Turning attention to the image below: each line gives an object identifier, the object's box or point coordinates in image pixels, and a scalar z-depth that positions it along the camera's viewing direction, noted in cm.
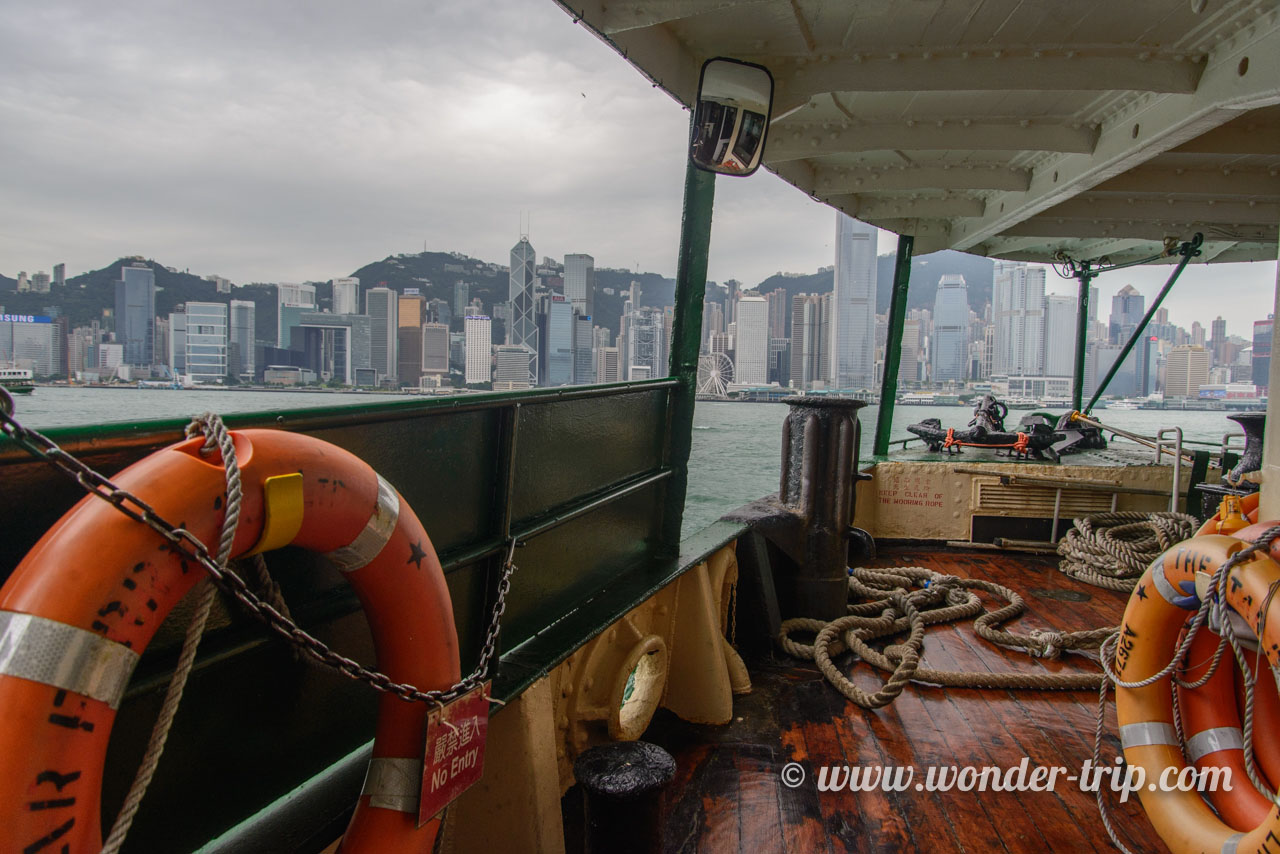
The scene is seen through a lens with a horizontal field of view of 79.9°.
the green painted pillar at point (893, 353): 623
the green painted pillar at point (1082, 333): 736
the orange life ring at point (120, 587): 73
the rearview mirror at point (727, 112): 268
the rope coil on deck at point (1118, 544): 429
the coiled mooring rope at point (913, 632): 296
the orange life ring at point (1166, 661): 161
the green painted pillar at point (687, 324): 293
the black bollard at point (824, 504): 357
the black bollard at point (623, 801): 150
